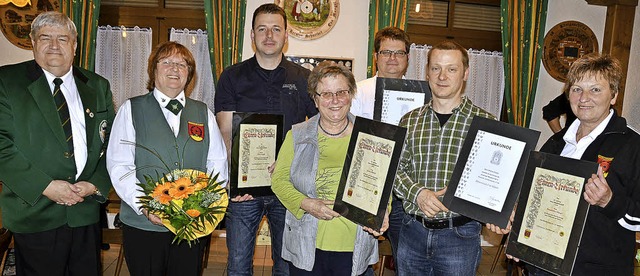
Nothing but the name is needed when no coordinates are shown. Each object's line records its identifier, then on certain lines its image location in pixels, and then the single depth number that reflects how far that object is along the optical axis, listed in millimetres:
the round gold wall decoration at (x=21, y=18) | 5098
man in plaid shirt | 2236
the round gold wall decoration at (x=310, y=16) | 5281
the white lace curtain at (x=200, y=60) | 5355
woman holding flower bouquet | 2258
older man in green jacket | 2318
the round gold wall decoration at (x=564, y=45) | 5793
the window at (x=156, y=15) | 5312
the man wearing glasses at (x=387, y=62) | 3131
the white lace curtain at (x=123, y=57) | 5273
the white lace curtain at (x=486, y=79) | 5805
